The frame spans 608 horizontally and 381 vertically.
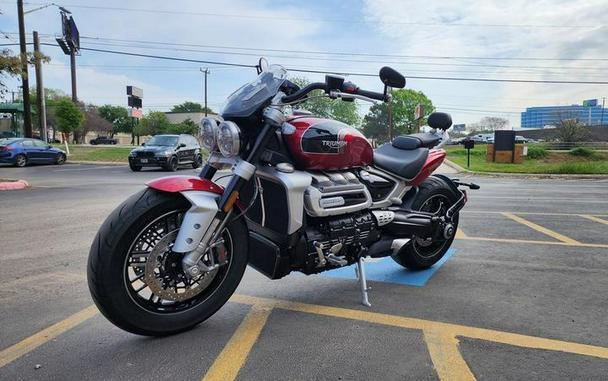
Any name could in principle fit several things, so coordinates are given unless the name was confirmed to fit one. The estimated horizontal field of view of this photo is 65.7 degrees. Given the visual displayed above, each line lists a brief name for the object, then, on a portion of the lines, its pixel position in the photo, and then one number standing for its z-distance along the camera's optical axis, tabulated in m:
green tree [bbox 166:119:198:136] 72.11
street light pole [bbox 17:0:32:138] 25.21
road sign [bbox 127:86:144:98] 39.79
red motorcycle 2.82
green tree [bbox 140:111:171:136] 79.94
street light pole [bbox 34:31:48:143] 27.87
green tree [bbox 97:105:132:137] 91.18
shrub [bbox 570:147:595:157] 29.81
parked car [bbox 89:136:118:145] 73.12
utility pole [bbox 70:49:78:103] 41.72
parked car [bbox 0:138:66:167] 21.14
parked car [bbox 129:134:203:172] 19.38
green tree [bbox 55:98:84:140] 38.22
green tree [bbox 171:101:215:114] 107.84
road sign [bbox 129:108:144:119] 34.78
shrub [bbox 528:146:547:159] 29.11
